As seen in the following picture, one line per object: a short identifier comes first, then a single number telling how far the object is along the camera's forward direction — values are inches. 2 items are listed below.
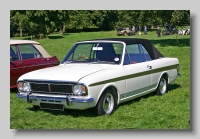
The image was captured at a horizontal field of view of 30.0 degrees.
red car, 371.9
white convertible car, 262.1
